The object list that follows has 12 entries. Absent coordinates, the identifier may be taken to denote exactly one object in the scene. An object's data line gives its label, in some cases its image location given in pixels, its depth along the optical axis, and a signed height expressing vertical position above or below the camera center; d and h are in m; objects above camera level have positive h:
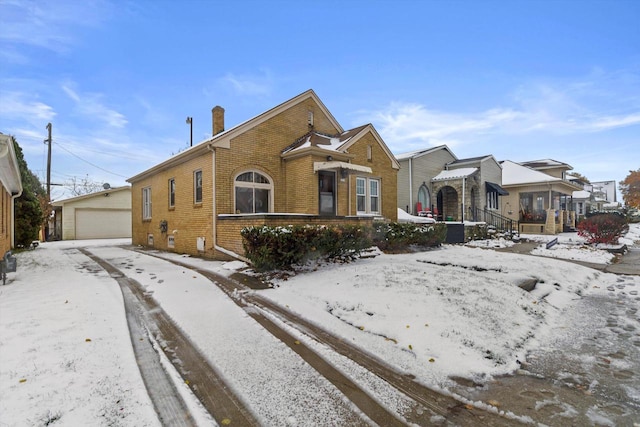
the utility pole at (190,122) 21.55 +6.50
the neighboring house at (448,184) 20.03 +2.00
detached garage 23.77 +0.22
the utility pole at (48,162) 26.89 +5.01
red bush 13.18 -0.60
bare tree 47.38 +4.75
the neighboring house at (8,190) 7.28 +1.15
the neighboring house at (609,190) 66.38 +5.09
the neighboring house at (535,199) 21.45 +1.15
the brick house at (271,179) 10.63 +1.49
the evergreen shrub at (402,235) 10.35 -0.66
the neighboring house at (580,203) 31.10 +1.19
